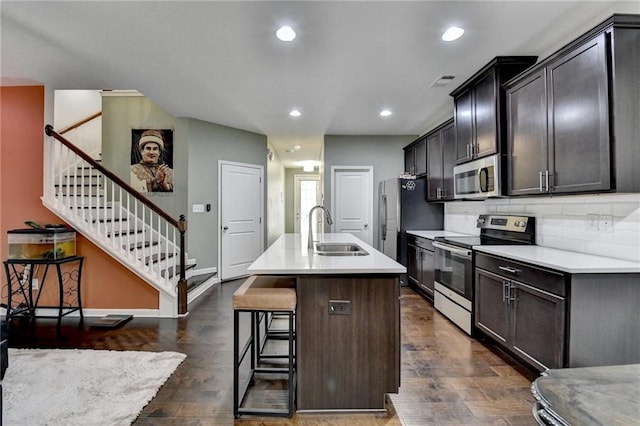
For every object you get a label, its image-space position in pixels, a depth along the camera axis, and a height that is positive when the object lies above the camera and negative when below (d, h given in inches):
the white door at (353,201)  240.5 +11.8
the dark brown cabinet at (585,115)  76.1 +26.6
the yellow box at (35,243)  133.0 -10.1
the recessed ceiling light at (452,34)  99.0 +56.5
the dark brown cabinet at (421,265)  163.3 -25.8
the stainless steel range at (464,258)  121.9 -16.9
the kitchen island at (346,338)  76.7 -28.5
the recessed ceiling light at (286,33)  99.2 +56.9
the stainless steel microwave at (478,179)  120.4 +15.4
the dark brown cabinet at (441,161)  166.7 +30.3
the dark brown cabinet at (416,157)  200.4 +39.3
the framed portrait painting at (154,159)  206.1 +36.9
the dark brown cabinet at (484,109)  118.9 +43.2
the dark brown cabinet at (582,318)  77.4 -24.6
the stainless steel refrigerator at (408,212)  194.9 +2.8
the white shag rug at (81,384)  74.6 -44.5
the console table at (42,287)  136.7 -30.1
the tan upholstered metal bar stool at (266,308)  74.9 -20.9
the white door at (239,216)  219.9 +1.0
